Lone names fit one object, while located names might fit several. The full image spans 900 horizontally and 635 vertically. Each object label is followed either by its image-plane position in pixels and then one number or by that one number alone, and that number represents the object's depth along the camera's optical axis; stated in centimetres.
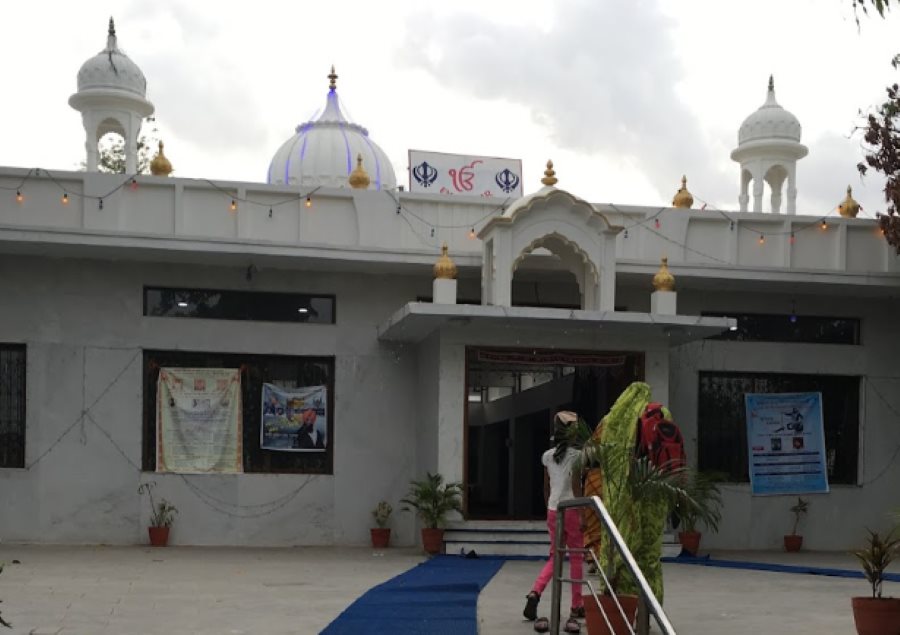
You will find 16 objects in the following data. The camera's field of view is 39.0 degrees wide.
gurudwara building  1623
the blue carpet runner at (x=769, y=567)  1418
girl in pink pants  947
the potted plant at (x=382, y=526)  1703
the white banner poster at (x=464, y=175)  1867
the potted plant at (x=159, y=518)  1648
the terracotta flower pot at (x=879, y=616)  855
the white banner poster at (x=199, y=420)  1692
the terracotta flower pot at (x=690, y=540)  1686
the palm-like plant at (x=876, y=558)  870
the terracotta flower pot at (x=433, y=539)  1576
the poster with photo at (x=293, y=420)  1725
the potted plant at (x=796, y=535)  1792
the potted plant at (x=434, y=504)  1570
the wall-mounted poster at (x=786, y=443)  1823
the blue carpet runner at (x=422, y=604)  924
